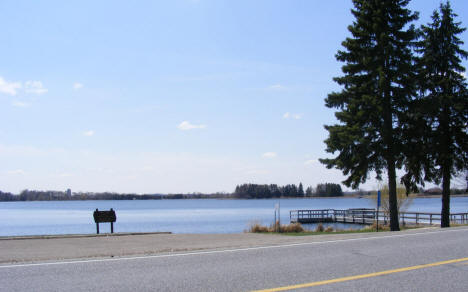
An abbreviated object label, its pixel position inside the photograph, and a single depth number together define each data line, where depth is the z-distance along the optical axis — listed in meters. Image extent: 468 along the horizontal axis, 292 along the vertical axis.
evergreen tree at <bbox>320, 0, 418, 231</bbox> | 23.55
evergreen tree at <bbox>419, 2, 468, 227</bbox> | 25.64
